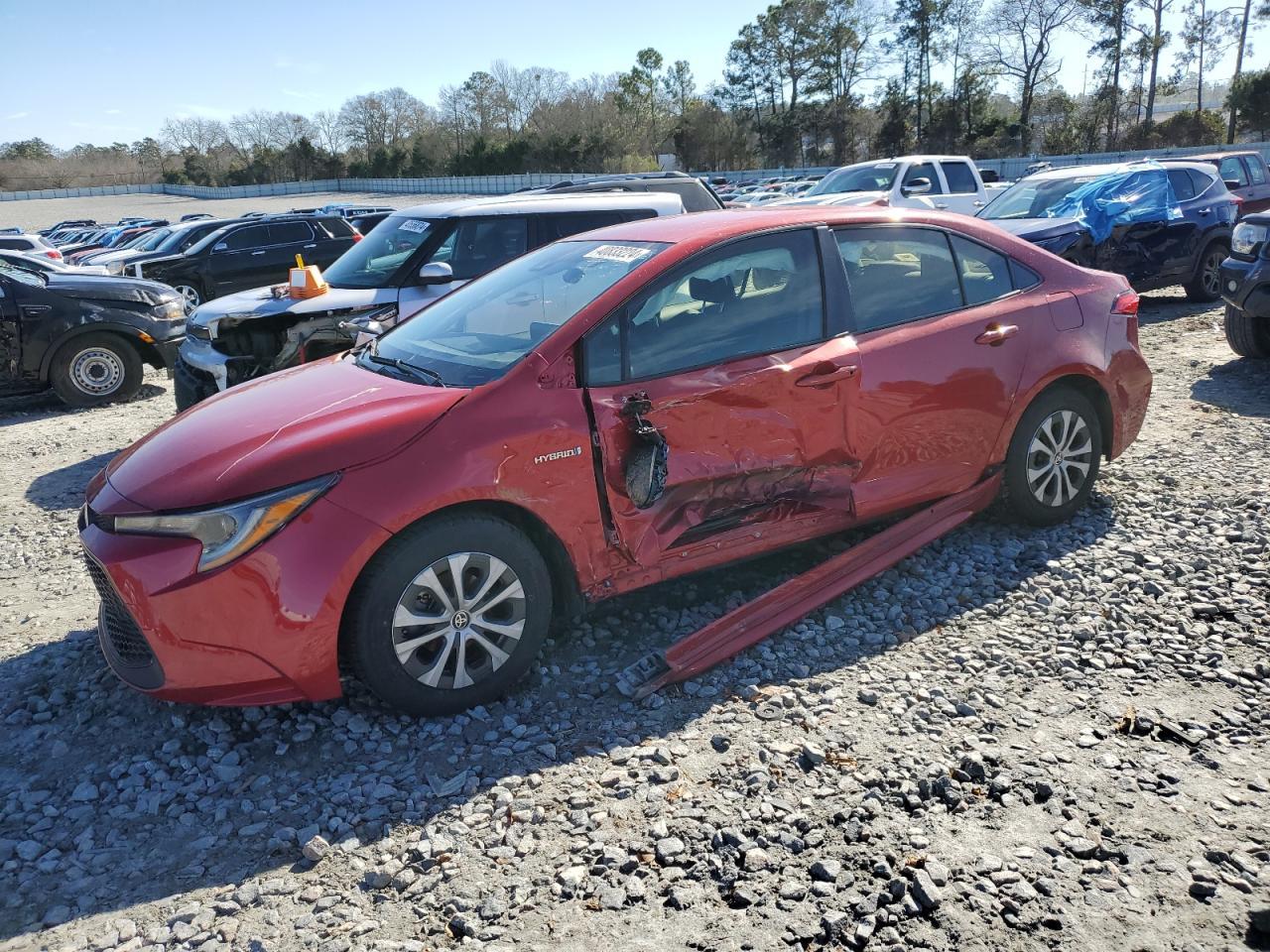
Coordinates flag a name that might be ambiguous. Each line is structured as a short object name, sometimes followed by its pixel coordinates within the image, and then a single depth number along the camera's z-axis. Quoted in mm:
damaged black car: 9922
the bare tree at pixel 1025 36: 54906
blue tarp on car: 11570
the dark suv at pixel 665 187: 10375
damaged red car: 3387
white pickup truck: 16125
